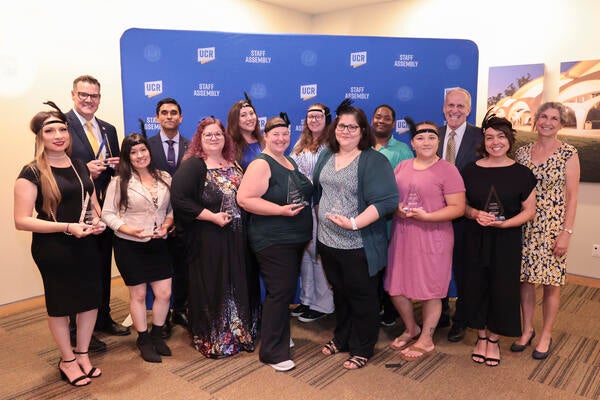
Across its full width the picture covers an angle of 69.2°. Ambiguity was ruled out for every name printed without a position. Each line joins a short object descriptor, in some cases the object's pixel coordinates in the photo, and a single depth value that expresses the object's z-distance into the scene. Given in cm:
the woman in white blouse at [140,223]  281
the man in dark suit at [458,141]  338
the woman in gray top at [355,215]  265
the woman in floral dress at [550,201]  281
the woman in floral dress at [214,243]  281
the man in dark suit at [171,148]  340
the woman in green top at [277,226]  273
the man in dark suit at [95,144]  310
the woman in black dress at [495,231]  275
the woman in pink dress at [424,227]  280
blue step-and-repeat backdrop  368
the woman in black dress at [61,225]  244
